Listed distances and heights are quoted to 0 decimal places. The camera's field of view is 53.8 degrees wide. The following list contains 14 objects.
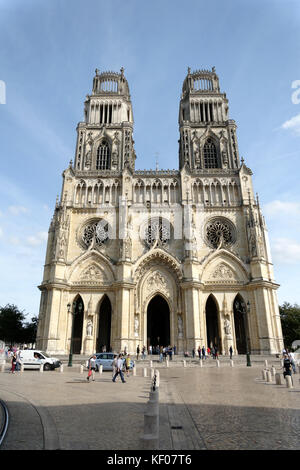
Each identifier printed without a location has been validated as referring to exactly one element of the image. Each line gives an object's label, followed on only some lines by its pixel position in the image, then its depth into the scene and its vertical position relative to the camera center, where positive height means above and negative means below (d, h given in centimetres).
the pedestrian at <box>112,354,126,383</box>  1434 -119
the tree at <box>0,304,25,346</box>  4941 +298
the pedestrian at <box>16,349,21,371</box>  2067 -126
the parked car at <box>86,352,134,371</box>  2139 -121
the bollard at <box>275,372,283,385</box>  1329 -160
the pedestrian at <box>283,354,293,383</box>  1418 -112
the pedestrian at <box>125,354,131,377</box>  1877 -135
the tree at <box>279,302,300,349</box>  4700 +258
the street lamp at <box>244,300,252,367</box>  2353 -154
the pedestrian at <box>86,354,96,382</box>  1526 -118
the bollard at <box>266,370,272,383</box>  1421 -161
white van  2142 -118
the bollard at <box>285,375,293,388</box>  1209 -158
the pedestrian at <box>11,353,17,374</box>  1897 -118
